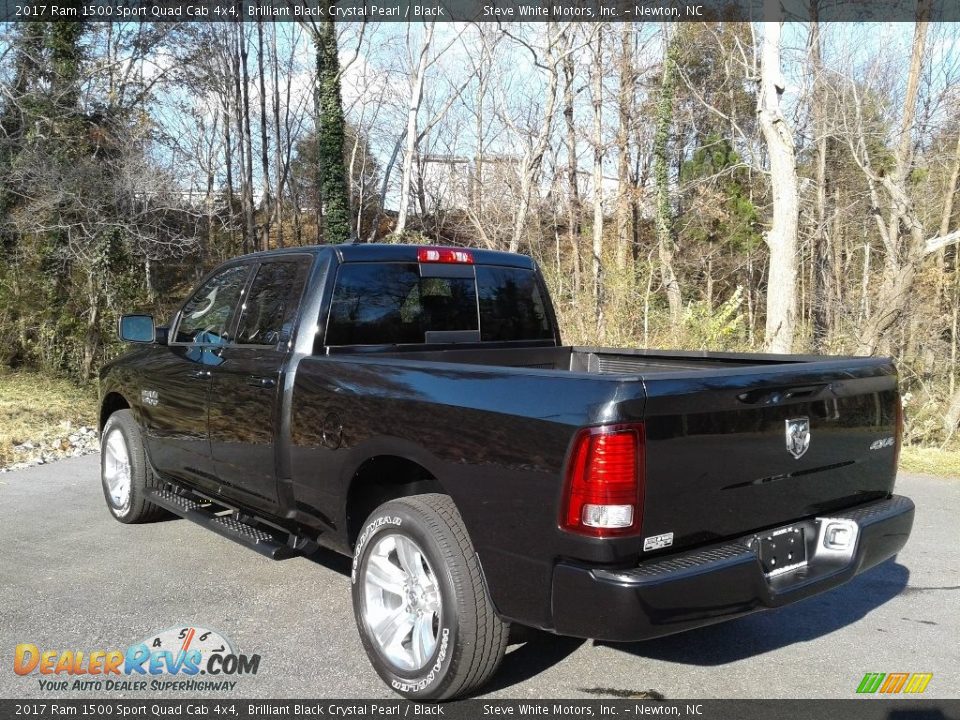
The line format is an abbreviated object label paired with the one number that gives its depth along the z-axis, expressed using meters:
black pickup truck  2.79
